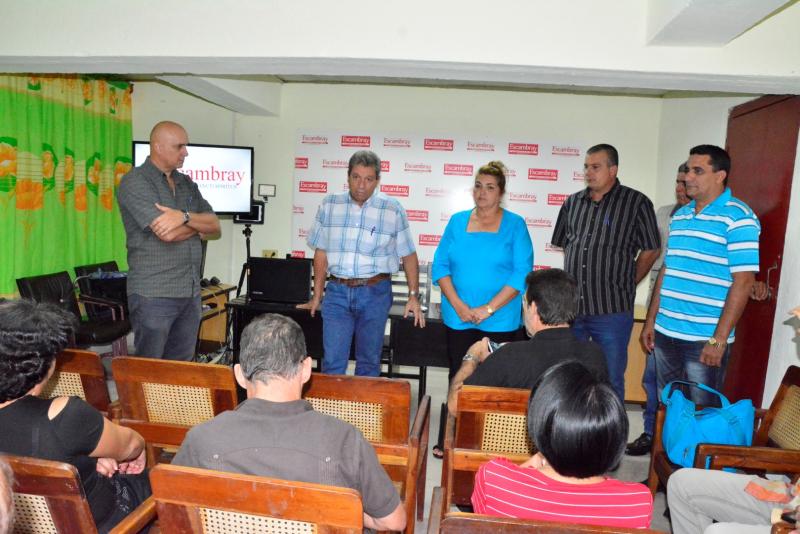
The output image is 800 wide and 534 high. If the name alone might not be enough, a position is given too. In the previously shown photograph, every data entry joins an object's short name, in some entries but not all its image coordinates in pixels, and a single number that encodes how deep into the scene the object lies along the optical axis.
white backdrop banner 5.79
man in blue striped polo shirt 2.56
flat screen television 5.62
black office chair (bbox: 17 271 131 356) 4.12
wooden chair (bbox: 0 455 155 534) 1.15
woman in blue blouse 2.93
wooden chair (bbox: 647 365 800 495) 1.86
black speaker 3.89
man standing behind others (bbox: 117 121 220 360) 2.71
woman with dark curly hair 1.29
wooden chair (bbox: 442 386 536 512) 1.74
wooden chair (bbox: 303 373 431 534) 1.72
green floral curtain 4.28
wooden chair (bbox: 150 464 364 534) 1.04
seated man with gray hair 1.18
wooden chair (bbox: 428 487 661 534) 1.03
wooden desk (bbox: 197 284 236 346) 5.38
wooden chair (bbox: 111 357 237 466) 1.81
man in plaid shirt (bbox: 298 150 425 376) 3.16
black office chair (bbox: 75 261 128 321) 4.59
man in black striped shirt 3.09
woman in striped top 1.14
